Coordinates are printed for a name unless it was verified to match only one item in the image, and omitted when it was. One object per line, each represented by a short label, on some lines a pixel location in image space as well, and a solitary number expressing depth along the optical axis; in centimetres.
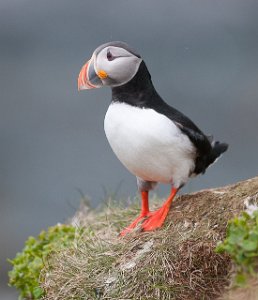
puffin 1043
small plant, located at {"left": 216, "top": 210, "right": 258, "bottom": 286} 829
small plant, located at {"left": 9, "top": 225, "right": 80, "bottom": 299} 1188
